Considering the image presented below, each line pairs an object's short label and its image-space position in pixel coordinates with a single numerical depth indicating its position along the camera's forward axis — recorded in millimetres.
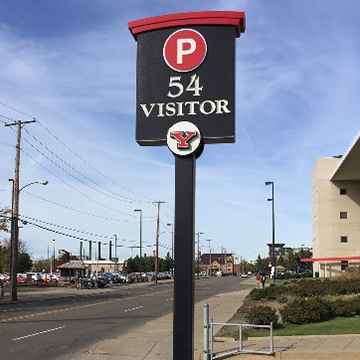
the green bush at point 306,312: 18969
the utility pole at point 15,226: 38694
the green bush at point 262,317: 17922
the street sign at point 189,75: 6684
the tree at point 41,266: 176875
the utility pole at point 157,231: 82444
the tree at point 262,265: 168500
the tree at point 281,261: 168125
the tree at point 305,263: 151125
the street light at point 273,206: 59209
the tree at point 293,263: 127544
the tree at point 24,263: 138000
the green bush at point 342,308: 20297
